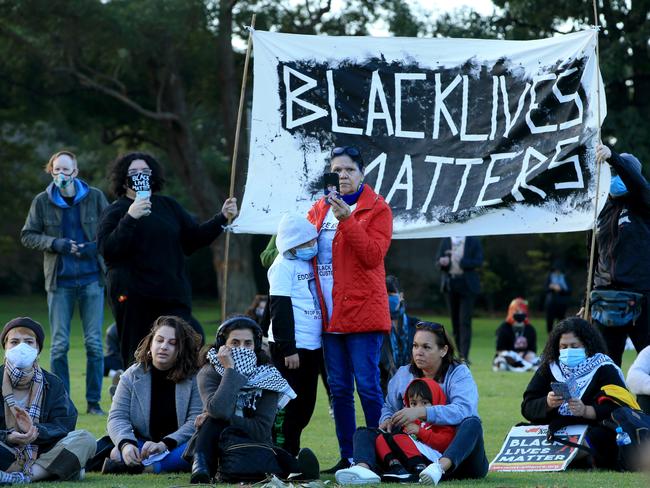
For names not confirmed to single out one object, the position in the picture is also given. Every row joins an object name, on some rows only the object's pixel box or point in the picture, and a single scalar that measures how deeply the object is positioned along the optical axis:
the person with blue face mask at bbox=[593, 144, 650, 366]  17.54
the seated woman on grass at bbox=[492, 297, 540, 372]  33.72
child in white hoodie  14.98
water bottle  14.74
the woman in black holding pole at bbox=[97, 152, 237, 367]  16.62
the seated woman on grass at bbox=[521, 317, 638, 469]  15.19
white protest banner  17.57
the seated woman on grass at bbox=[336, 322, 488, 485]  13.51
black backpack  13.42
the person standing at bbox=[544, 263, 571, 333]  46.38
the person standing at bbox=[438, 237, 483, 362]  31.98
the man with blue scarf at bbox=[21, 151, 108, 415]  20.52
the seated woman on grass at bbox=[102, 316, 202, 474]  14.92
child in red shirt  13.65
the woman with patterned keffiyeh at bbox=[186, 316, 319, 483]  13.73
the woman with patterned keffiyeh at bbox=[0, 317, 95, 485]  13.59
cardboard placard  15.19
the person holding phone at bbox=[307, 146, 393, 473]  14.79
